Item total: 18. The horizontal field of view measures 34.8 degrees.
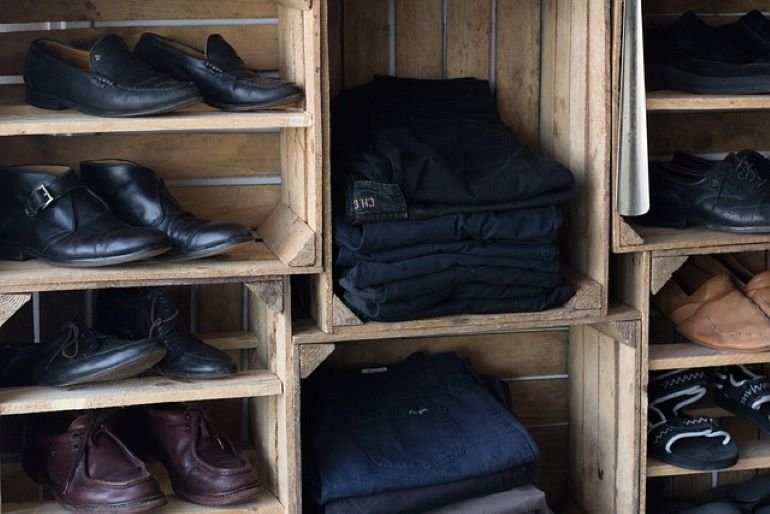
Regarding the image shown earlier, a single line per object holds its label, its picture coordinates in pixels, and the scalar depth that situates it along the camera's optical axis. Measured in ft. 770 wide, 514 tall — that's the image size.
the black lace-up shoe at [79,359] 7.30
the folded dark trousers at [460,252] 7.46
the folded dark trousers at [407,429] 7.67
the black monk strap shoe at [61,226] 7.20
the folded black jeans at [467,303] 7.50
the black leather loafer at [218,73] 7.32
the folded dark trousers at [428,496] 7.59
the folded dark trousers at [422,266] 7.39
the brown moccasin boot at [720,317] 8.22
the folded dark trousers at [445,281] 7.43
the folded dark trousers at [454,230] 7.39
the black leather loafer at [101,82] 7.13
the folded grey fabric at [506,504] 7.77
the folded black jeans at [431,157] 7.43
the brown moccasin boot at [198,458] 7.61
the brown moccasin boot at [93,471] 7.40
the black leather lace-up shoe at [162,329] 7.59
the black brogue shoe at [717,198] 7.97
